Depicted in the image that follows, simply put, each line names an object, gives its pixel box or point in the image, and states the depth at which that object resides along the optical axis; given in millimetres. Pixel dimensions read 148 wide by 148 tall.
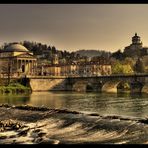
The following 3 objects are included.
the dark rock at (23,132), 22881
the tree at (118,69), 113150
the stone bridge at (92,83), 78500
